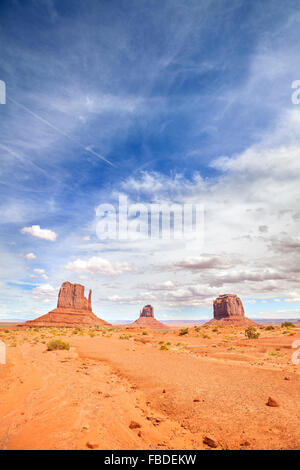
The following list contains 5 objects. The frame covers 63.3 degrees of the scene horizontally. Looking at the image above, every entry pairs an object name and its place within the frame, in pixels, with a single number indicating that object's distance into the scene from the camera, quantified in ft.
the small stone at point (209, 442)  19.02
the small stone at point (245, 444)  18.87
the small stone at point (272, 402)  26.43
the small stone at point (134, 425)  21.99
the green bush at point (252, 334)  101.64
